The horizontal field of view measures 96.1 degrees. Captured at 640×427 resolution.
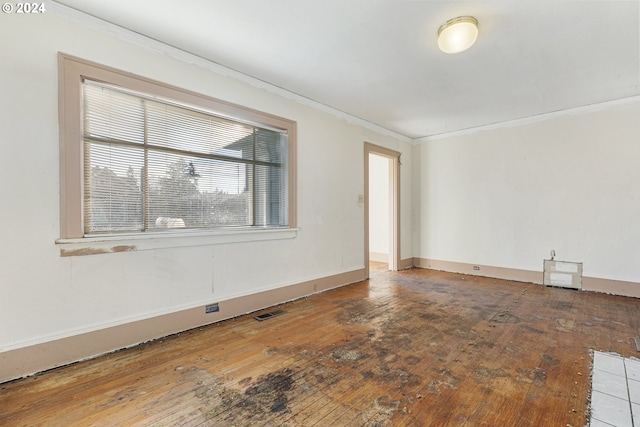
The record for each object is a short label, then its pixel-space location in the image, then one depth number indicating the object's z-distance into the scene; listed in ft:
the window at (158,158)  7.78
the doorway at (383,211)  19.75
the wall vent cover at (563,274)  14.82
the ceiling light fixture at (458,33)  7.95
